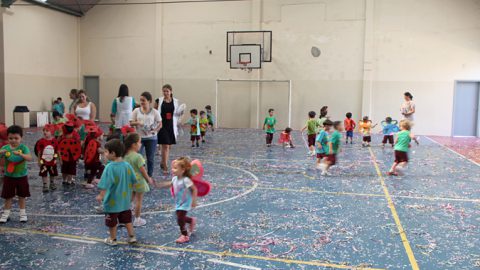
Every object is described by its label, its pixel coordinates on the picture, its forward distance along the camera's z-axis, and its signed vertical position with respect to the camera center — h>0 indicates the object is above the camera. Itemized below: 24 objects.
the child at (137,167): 5.06 -0.76
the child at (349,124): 14.49 -0.61
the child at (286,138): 13.22 -1.02
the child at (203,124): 14.20 -0.70
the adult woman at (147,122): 7.33 -0.33
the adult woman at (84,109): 7.96 -0.13
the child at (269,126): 13.35 -0.66
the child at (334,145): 8.58 -0.79
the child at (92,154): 7.35 -0.89
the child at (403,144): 8.84 -0.76
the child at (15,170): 5.29 -0.87
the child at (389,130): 13.73 -0.75
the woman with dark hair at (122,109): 8.39 -0.13
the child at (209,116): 17.49 -0.50
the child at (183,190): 4.68 -0.95
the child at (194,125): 12.77 -0.63
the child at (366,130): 13.68 -0.76
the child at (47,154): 6.80 -0.84
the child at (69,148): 7.21 -0.78
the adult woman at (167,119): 8.34 -0.31
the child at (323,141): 9.17 -0.76
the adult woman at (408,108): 12.46 -0.03
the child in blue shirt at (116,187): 4.45 -0.88
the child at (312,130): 11.58 -0.67
